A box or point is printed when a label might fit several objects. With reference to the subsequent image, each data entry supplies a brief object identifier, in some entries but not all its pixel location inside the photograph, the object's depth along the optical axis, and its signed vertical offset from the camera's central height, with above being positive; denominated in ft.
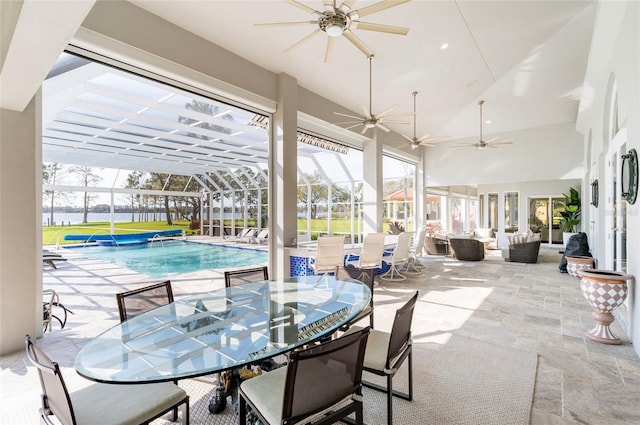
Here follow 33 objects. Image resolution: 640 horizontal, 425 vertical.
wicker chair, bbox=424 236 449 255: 31.14 -3.28
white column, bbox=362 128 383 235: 25.93 +2.37
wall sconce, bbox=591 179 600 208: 19.53 +1.33
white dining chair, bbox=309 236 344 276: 16.60 -2.31
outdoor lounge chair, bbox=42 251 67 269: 17.71 -2.68
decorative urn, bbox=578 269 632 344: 10.44 -2.84
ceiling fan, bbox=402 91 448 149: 22.69 +5.48
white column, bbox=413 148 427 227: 34.27 +2.50
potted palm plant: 33.32 +0.04
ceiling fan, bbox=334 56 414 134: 16.99 +5.21
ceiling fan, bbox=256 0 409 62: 8.32 +5.54
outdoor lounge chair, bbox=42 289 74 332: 10.82 -3.68
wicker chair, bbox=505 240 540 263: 26.73 -3.39
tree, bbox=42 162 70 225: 33.98 +3.89
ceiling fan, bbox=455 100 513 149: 24.57 +5.60
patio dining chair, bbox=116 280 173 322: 7.01 -2.11
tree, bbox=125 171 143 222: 42.11 +4.06
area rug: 6.80 -4.51
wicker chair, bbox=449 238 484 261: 28.17 -3.27
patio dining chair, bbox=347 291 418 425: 6.22 -3.09
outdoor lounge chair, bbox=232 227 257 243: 44.16 -3.23
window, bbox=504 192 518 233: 41.39 +0.18
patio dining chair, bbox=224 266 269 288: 9.92 -2.12
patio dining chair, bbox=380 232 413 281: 20.59 -2.82
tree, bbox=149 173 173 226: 44.88 +4.47
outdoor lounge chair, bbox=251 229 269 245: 41.96 -3.31
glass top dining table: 4.86 -2.41
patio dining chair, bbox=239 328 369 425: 4.45 -2.81
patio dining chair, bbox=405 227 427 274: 23.59 -3.02
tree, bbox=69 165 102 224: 36.60 +4.15
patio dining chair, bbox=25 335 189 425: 4.20 -3.07
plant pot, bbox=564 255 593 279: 20.03 -3.30
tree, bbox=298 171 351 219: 39.04 +2.59
